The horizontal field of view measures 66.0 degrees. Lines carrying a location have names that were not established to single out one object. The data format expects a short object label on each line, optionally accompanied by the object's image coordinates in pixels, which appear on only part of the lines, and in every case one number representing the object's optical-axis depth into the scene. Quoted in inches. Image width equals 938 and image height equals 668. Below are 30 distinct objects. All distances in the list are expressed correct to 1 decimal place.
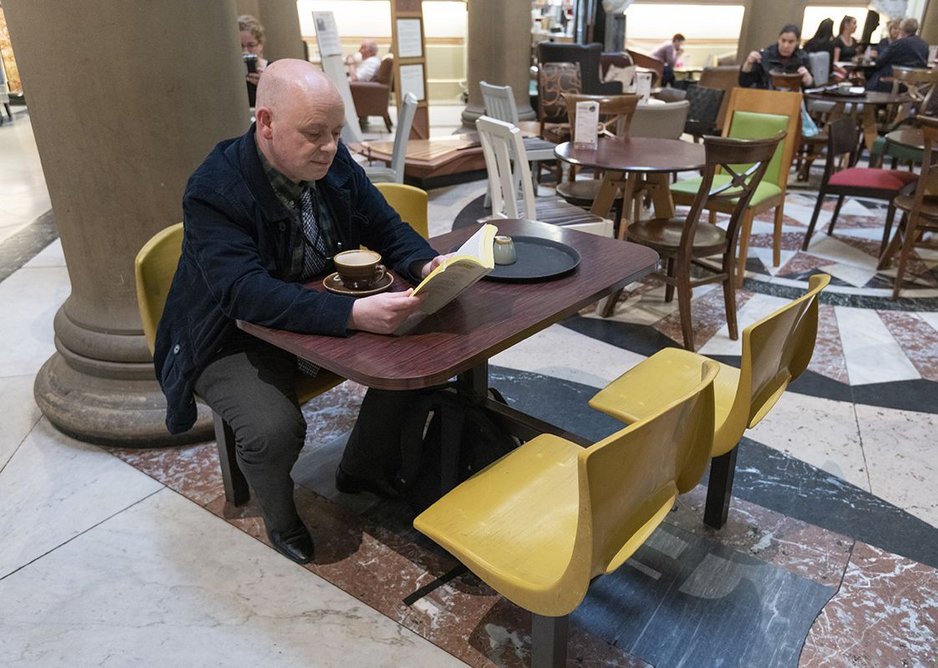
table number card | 155.6
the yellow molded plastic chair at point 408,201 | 98.9
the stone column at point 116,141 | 86.9
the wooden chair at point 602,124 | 168.6
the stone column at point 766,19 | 411.2
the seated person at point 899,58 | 308.2
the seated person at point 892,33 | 364.2
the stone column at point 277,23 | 358.3
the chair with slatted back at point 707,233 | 122.3
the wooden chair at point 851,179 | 176.2
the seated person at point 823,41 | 348.5
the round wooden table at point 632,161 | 136.7
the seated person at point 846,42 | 380.2
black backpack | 77.0
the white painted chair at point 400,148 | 171.6
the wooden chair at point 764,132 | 162.1
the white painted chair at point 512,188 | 133.2
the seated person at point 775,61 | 295.7
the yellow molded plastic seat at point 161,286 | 79.2
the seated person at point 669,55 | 404.5
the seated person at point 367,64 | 382.0
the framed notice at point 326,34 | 209.9
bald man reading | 63.9
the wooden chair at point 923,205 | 144.5
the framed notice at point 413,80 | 273.7
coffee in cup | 67.6
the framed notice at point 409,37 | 268.8
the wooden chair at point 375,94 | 366.7
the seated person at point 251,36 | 236.7
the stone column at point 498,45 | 305.7
